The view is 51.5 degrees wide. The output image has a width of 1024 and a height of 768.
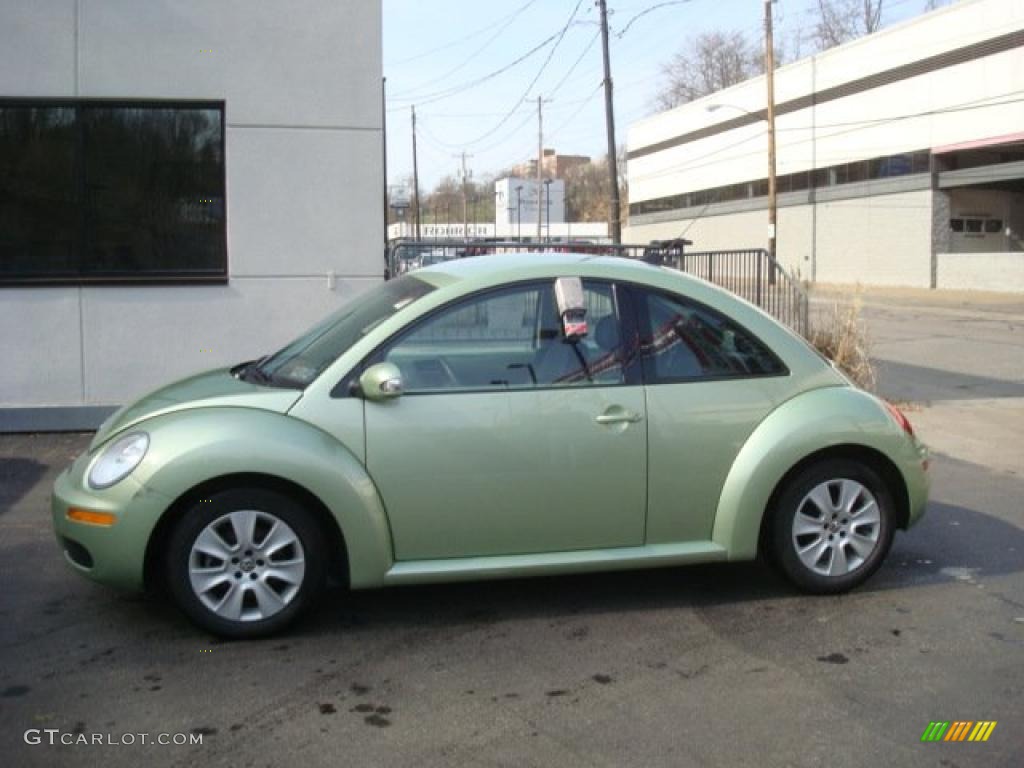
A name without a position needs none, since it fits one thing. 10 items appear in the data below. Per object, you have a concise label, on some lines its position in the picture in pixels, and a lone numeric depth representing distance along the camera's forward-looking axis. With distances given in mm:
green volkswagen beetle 4523
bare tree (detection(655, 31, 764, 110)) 81750
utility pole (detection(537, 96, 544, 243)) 69188
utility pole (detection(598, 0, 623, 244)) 27531
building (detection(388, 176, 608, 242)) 94688
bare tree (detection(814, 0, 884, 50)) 70562
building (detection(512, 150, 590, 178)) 126500
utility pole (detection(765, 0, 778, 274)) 36625
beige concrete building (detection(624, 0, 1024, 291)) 40062
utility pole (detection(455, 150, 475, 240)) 92812
